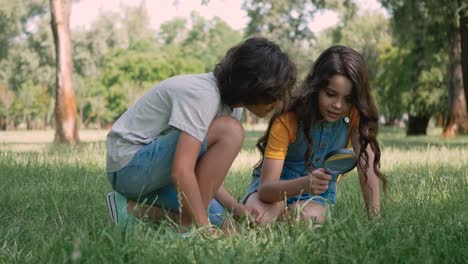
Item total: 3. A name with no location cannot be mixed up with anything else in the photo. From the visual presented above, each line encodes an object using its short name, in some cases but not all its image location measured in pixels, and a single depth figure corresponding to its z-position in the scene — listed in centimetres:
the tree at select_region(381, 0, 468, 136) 1483
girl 371
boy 323
